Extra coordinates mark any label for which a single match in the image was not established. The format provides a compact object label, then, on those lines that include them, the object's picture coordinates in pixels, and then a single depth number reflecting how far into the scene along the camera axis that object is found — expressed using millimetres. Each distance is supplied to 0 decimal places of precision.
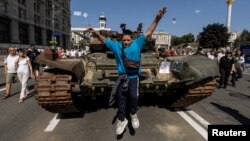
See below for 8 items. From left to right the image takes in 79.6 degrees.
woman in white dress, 4778
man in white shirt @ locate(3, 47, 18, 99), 5074
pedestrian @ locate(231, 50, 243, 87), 6868
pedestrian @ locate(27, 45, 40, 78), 6572
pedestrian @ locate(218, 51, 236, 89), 6431
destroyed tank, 3078
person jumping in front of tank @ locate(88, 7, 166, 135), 2531
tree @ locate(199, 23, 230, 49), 35264
